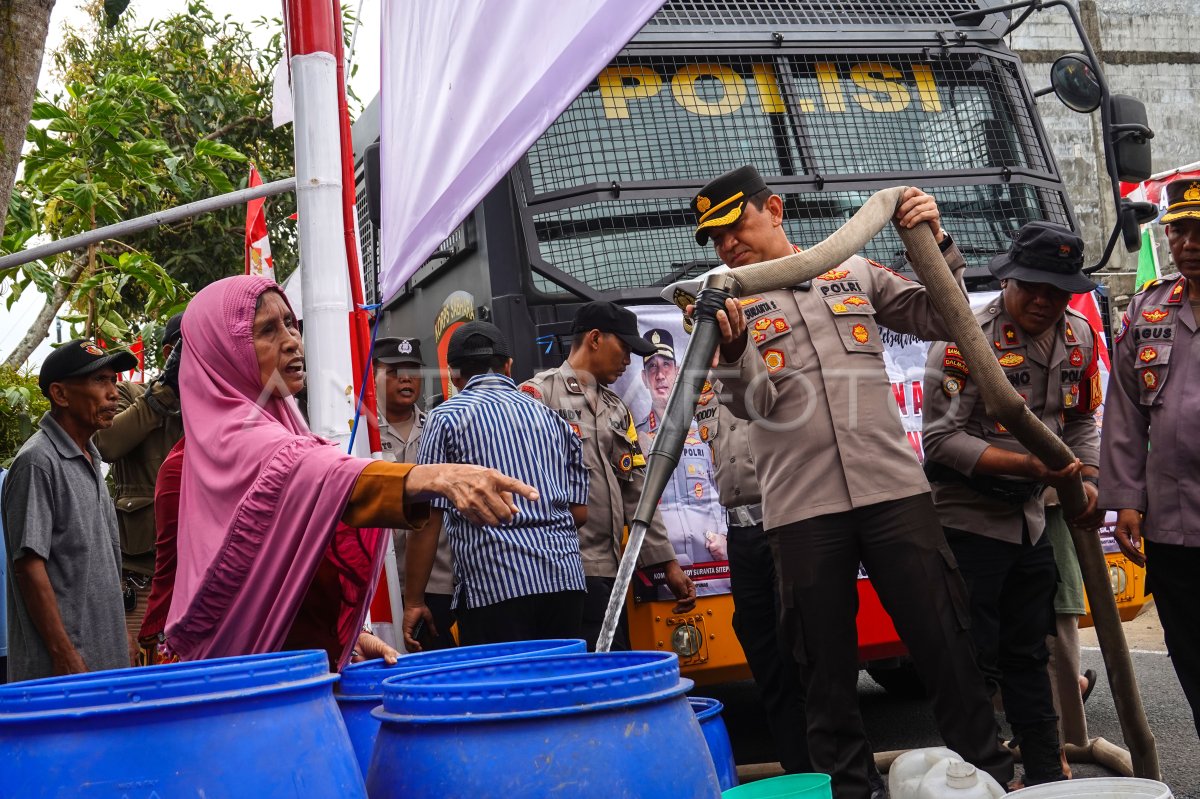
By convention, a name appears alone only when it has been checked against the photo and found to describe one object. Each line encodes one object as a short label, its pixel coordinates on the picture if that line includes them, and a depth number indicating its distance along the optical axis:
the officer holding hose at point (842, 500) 3.41
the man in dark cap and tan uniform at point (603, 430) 4.64
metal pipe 4.67
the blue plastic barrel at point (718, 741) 2.75
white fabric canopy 2.43
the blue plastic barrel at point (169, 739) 1.56
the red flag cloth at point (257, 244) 6.76
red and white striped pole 3.52
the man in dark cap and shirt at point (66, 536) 3.78
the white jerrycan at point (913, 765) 2.99
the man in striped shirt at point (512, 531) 4.14
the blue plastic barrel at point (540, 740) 1.74
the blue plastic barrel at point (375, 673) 2.20
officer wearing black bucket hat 4.00
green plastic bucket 2.53
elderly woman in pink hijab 2.19
